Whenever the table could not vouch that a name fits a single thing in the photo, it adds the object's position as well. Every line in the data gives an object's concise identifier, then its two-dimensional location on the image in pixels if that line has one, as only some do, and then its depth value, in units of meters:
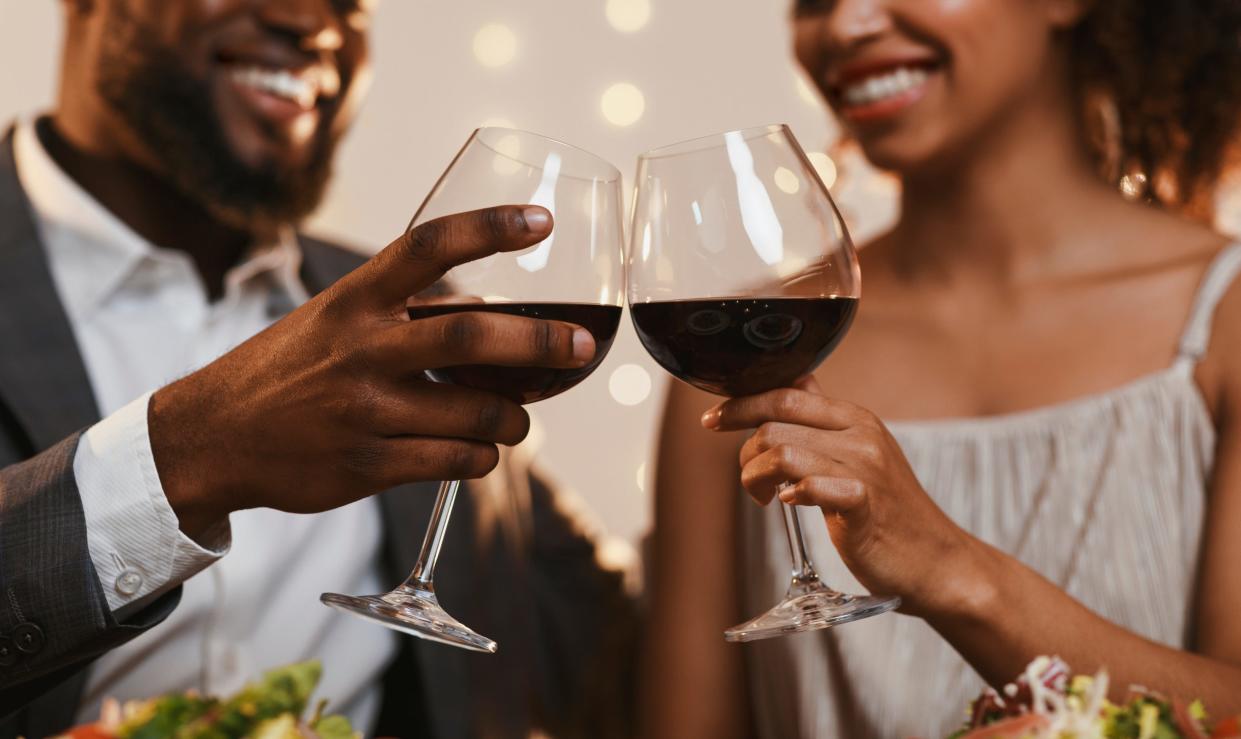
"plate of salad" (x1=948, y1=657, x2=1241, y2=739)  0.62
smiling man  0.83
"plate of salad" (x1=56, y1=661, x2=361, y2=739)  0.66
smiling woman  1.38
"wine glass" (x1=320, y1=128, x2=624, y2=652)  0.80
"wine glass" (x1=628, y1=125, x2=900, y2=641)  0.83
